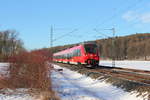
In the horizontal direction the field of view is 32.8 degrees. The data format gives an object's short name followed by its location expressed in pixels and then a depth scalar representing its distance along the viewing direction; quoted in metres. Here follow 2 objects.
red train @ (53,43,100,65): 30.78
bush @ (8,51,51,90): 14.63
